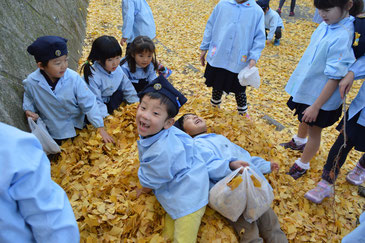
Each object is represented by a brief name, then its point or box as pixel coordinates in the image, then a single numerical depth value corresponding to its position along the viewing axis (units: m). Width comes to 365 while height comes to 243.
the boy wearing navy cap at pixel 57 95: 2.74
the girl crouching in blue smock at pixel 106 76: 3.51
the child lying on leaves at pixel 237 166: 2.34
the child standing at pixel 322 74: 2.51
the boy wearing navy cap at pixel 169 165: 2.07
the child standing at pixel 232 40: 3.49
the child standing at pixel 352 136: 2.52
